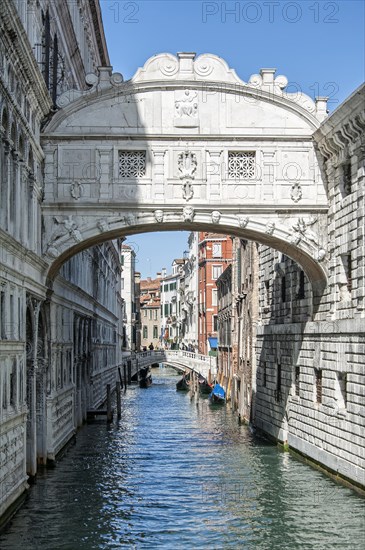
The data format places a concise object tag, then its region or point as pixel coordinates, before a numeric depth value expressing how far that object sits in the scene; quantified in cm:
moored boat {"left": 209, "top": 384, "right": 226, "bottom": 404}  4037
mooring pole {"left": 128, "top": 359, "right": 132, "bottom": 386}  5996
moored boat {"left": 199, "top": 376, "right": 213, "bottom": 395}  4866
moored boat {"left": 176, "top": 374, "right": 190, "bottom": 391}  5388
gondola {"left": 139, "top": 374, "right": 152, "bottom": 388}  5791
